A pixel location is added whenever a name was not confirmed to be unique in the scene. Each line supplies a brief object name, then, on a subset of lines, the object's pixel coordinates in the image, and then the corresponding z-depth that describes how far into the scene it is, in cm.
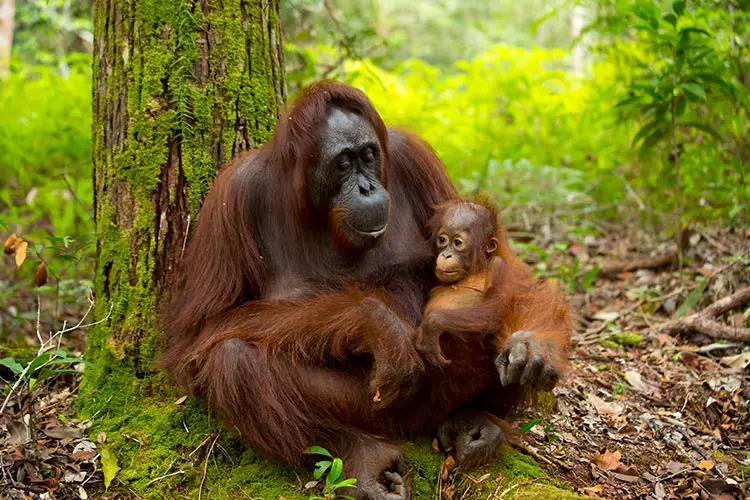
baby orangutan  304
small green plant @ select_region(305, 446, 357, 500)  278
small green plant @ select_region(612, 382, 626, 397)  400
